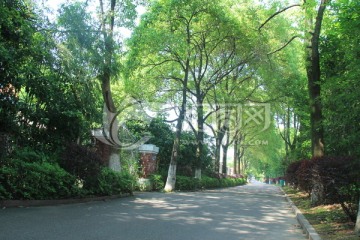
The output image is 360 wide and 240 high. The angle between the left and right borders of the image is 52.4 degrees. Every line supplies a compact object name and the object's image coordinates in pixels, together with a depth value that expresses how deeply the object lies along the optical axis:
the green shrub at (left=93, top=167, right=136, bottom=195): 12.98
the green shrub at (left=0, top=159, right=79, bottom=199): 9.14
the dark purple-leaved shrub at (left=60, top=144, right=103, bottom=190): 11.74
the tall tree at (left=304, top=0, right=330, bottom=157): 13.52
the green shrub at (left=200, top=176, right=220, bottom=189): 27.22
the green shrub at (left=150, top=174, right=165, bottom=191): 21.05
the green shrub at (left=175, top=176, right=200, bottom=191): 22.83
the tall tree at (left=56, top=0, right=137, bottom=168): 14.08
